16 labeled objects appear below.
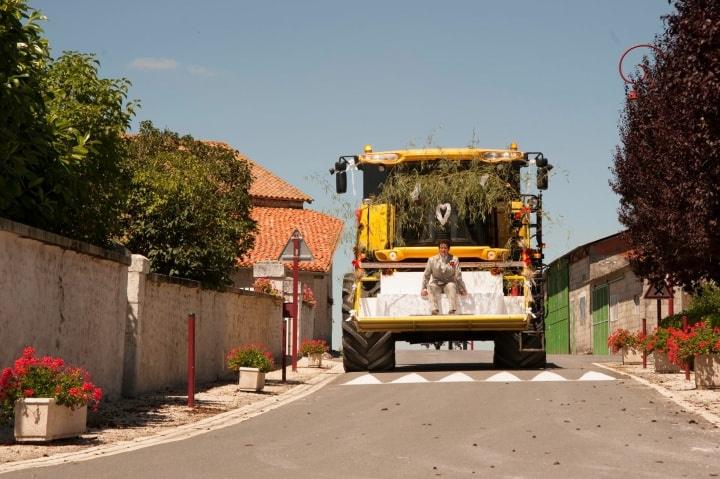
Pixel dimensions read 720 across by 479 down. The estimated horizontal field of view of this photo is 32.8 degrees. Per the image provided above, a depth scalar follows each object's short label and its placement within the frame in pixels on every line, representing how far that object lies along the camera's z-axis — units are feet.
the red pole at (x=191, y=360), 53.01
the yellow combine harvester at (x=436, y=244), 72.69
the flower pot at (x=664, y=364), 74.23
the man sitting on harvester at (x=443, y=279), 71.67
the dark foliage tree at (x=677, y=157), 59.26
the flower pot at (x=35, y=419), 38.19
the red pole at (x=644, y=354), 82.26
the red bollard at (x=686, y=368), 65.26
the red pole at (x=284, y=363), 71.21
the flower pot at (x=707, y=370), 58.54
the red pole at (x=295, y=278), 79.77
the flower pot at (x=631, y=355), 93.04
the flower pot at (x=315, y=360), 95.76
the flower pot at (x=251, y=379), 63.72
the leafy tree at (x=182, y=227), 82.53
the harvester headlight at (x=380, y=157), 77.92
